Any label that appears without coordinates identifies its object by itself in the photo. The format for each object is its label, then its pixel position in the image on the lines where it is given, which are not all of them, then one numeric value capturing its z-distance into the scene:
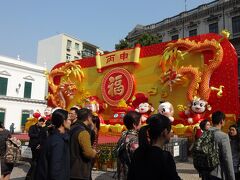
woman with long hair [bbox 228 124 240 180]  3.89
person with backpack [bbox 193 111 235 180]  2.86
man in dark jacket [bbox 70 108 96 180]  3.24
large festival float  9.57
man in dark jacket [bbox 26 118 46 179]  5.90
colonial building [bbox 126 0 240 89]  20.38
